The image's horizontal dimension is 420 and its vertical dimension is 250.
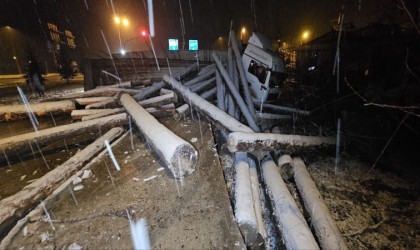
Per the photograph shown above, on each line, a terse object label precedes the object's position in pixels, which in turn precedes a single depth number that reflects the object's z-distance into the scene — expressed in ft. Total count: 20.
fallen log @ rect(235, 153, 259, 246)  7.72
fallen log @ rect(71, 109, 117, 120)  18.94
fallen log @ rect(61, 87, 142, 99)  22.96
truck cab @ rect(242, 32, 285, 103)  25.35
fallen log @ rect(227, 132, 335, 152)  11.39
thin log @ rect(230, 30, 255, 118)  19.50
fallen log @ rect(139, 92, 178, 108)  18.99
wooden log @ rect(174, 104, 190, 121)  18.67
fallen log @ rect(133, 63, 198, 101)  21.31
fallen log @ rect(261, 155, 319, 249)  7.41
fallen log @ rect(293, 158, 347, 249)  7.76
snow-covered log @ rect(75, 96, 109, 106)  21.46
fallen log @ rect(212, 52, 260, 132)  16.45
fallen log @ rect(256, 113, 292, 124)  19.04
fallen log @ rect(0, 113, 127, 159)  12.41
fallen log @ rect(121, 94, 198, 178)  9.07
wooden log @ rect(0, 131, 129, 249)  7.49
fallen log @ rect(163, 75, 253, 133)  13.35
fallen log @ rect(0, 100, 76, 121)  17.76
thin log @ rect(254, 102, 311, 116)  22.17
